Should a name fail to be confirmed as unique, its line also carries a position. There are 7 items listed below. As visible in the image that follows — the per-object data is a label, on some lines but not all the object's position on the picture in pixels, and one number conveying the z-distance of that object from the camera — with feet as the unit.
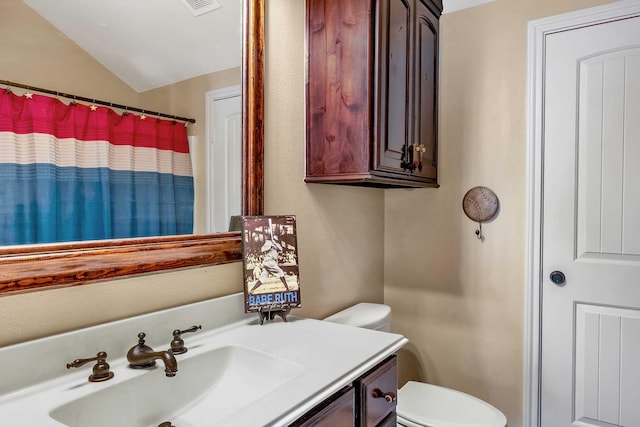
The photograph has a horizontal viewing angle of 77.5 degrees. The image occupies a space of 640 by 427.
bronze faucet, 2.97
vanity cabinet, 2.86
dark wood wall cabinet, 4.84
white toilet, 5.27
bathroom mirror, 2.86
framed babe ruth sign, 4.33
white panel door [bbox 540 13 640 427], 5.65
